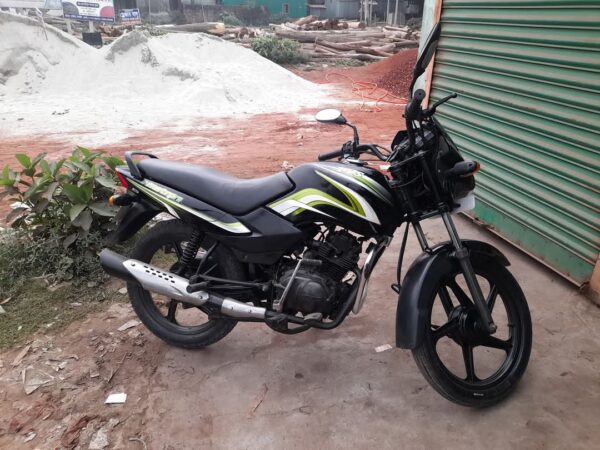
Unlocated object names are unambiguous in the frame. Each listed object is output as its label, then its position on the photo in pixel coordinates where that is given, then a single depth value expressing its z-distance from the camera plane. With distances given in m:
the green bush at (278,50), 17.97
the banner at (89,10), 17.20
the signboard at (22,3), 16.56
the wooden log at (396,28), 22.48
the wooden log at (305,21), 25.55
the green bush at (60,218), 3.73
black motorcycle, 2.29
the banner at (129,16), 25.72
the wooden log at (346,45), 19.45
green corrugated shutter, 3.29
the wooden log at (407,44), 19.52
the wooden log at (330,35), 20.95
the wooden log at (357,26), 25.19
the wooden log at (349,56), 18.25
